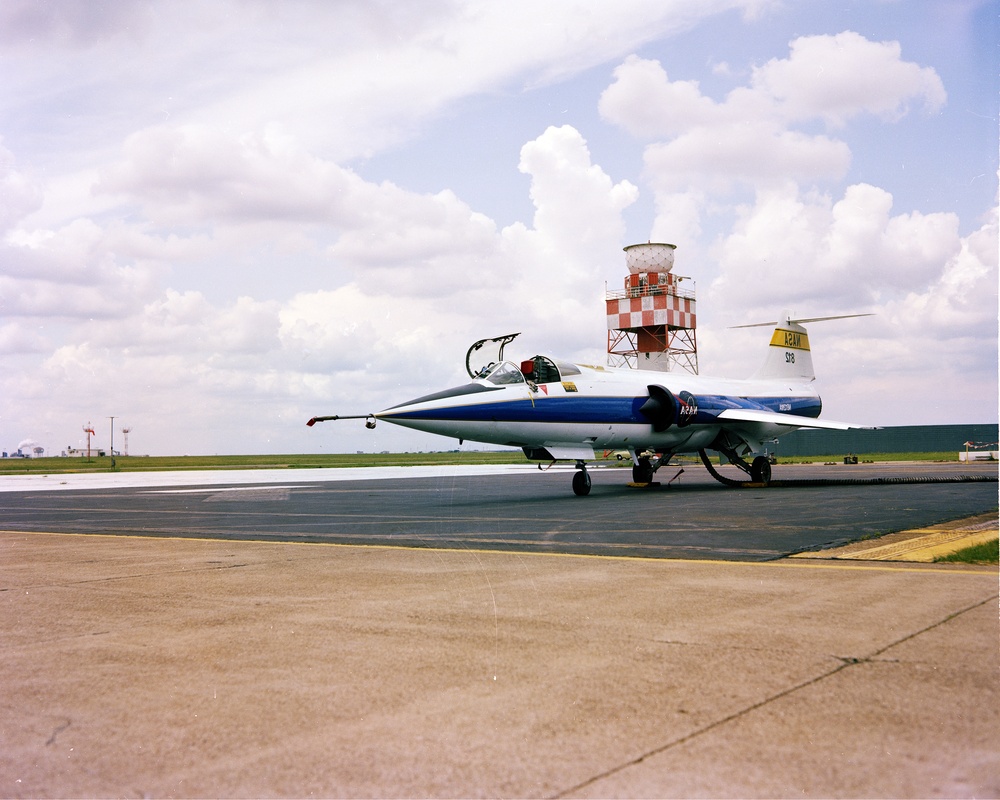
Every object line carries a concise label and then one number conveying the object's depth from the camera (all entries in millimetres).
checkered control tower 59250
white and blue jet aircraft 19156
